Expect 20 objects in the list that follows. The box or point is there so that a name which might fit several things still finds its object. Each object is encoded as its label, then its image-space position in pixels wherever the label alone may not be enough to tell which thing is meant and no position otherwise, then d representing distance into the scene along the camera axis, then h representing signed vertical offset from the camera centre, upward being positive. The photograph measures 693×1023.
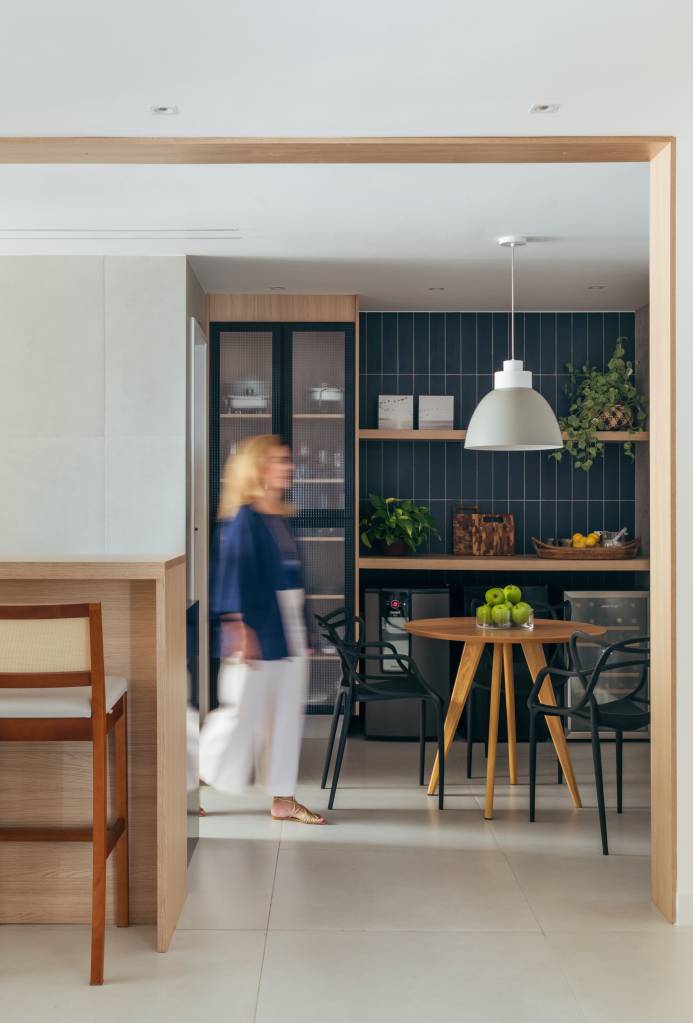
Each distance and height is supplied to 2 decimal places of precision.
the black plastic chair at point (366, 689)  4.46 -0.85
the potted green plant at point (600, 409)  6.36 +0.58
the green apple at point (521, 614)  4.62 -0.51
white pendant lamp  4.44 +0.36
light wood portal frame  3.18 +1.06
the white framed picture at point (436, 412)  6.47 +0.57
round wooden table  4.38 -0.72
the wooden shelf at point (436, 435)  6.21 +0.40
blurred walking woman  4.12 -0.51
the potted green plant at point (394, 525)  6.19 -0.14
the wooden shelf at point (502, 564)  5.98 -0.37
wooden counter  3.16 -0.87
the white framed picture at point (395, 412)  6.46 +0.57
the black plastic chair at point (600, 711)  3.89 -0.86
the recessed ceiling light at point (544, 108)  2.98 +1.15
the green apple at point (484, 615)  4.66 -0.52
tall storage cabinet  6.02 +0.47
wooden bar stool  2.70 -0.48
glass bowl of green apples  4.62 -0.51
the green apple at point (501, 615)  4.61 -0.52
